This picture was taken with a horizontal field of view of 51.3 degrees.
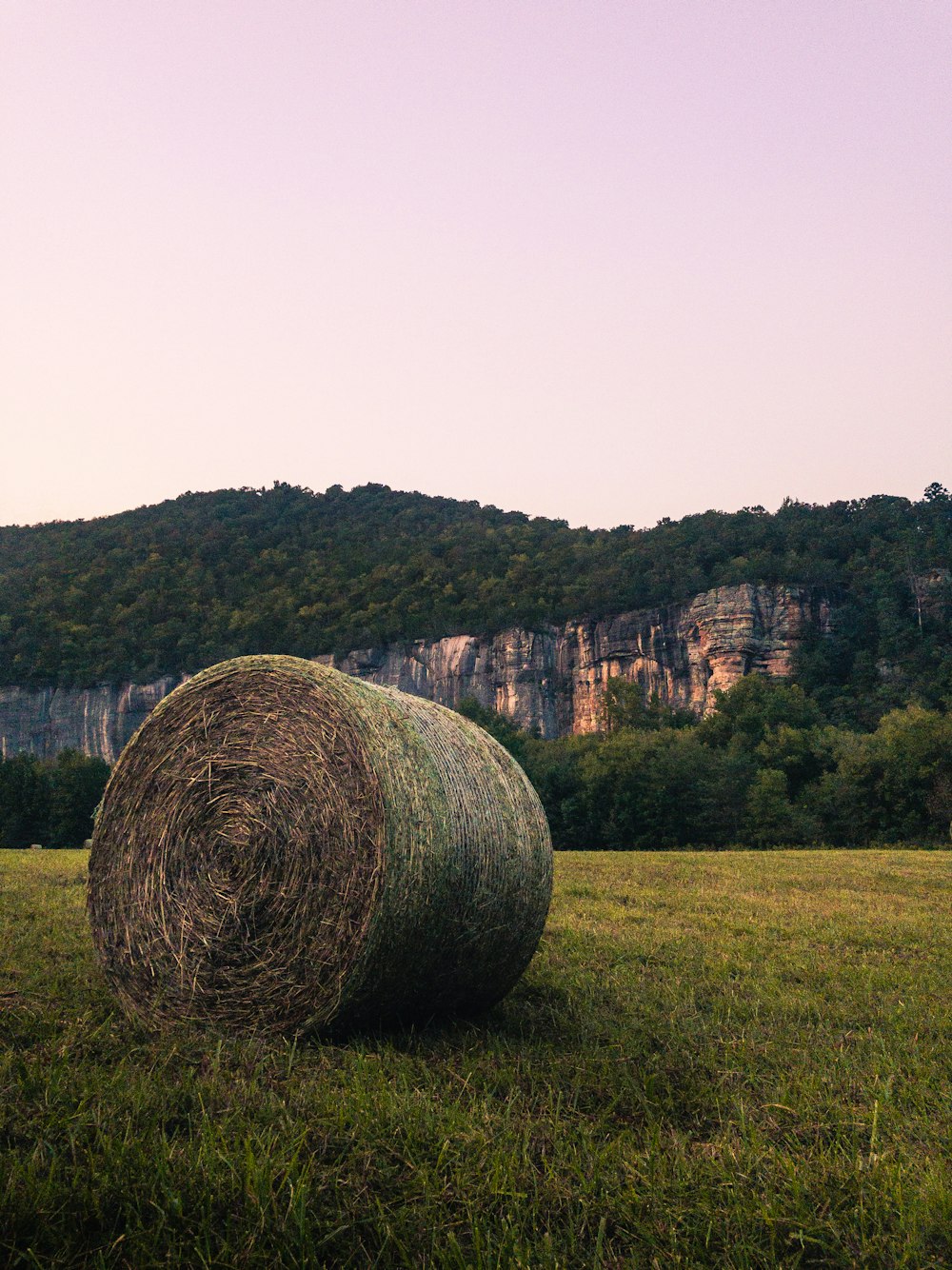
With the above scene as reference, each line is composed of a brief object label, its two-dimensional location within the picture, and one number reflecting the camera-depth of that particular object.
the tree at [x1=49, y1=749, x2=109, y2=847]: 48.69
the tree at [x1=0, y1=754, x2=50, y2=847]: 50.28
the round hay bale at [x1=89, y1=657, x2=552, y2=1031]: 5.60
